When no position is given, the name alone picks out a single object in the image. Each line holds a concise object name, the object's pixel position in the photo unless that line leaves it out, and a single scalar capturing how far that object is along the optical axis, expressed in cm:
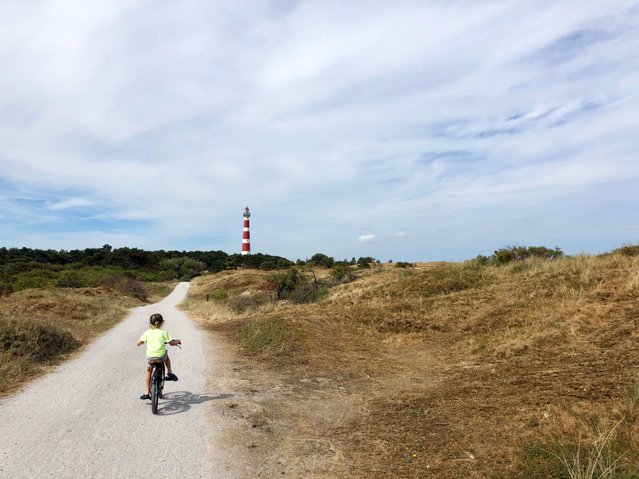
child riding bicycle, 788
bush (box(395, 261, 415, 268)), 3990
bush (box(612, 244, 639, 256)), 1811
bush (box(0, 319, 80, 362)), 1128
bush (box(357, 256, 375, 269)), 4269
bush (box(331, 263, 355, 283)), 2917
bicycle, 741
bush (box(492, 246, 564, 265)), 2358
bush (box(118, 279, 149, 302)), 4708
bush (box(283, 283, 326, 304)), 2420
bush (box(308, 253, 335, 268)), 6231
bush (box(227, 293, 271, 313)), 2545
